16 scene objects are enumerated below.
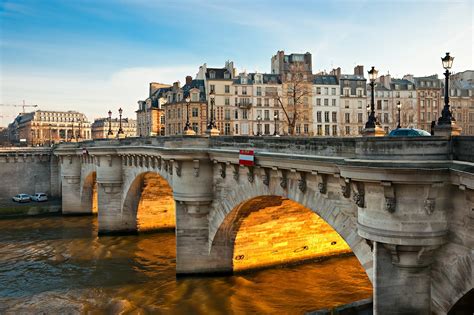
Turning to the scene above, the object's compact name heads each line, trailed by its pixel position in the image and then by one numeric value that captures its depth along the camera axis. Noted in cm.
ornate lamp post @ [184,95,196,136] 2558
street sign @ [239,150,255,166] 1822
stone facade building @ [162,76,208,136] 7094
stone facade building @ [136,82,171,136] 8238
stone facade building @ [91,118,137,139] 16912
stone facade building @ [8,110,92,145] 14650
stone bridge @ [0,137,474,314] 1033
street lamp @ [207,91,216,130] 2506
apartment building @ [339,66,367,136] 7569
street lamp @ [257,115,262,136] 6493
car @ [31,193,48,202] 5691
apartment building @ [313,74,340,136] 7475
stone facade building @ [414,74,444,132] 7731
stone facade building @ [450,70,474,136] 7562
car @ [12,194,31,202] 5622
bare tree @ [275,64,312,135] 7206
